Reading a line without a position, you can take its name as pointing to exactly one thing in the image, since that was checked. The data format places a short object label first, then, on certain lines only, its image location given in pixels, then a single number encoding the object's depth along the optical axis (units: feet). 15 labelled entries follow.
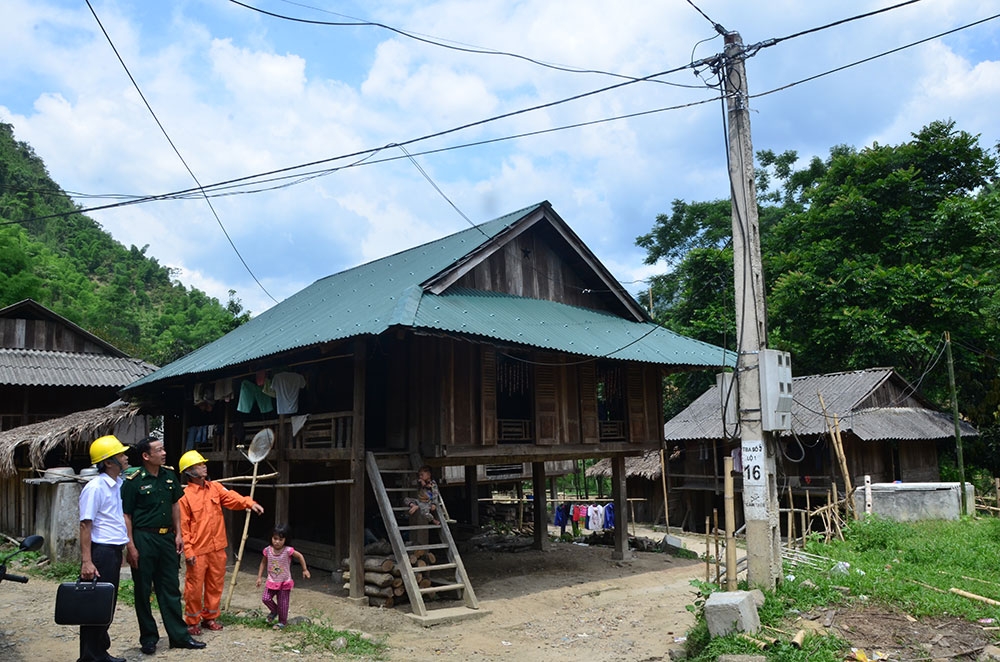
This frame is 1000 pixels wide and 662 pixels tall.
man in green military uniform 24.23
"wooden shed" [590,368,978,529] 77.87
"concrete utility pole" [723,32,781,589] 28.45
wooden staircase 35.24
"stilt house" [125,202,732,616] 40.68
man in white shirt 22.12
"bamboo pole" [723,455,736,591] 27.32
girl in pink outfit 30.91
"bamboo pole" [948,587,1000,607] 28.40
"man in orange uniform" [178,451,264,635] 27.32
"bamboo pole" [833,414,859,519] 56.90
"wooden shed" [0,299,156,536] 58.95
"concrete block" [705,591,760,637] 24.77
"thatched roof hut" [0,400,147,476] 53.36
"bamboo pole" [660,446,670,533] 88.44
